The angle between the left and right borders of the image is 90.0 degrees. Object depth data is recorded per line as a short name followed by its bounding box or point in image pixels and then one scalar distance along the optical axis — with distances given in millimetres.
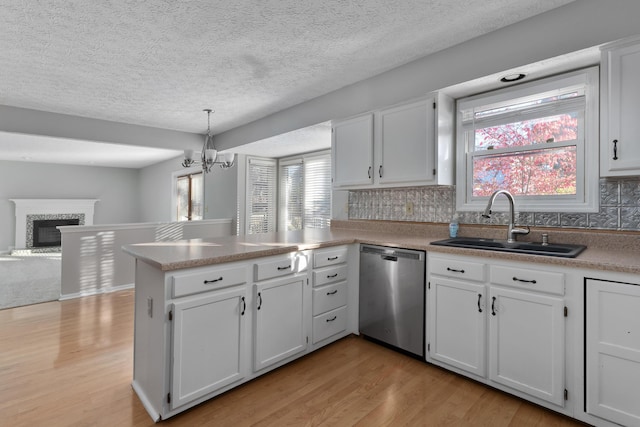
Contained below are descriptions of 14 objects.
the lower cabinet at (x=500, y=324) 1800
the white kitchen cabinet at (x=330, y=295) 2570
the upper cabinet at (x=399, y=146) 2658
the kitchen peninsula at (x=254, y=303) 1717
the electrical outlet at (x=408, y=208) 3191
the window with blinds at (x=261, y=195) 5695
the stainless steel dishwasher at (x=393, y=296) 2393
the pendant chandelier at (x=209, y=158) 3629
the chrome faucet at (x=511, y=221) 2330
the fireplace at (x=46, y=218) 7977
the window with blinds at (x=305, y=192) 5027
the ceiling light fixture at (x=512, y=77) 2316
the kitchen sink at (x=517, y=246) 1941
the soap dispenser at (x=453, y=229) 2736
